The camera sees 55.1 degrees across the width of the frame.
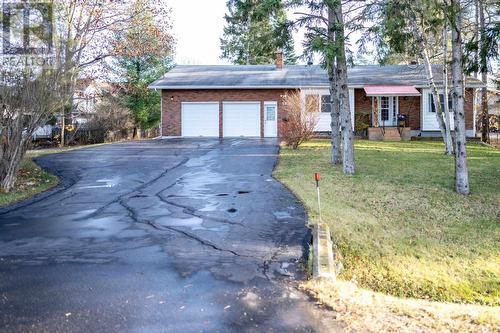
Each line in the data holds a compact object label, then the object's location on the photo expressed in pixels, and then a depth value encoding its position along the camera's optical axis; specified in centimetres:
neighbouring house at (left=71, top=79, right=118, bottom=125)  2744
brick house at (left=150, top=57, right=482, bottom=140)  2558
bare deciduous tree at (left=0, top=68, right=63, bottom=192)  1057
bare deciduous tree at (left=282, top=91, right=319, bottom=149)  1822
